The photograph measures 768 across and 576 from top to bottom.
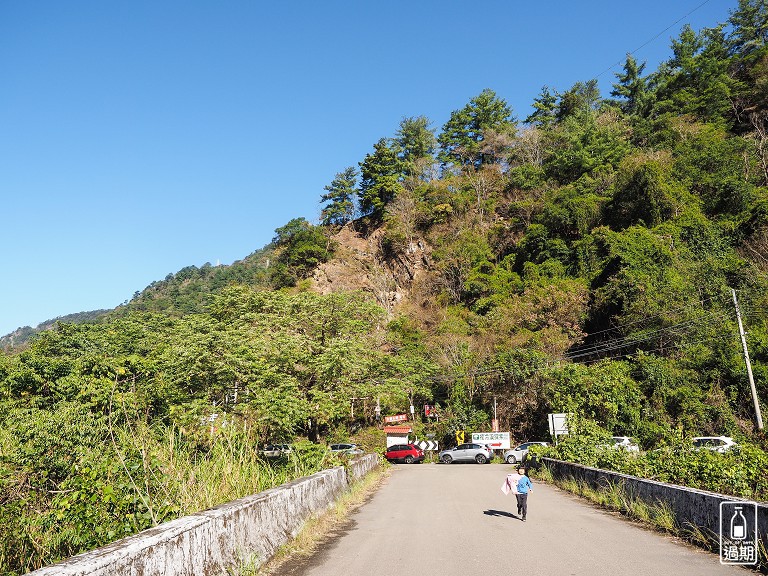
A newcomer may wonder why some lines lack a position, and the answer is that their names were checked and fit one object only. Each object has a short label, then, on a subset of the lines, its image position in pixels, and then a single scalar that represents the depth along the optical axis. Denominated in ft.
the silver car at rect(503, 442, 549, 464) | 102.32
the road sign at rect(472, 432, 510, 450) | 113.19
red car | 110.93
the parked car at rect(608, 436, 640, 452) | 84.21
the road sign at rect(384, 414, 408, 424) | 117.19
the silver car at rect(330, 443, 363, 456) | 92.64
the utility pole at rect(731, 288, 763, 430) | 73.61
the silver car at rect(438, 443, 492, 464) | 108.37
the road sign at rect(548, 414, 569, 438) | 77.00
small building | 118.62
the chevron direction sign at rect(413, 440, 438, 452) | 115.13
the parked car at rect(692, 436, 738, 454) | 72.43
